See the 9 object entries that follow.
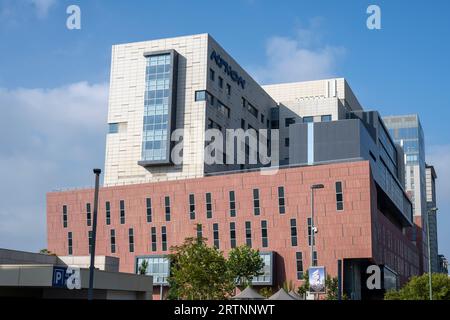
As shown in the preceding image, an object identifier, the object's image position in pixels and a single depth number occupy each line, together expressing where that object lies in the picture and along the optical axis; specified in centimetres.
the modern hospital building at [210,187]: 7800
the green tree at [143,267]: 7809
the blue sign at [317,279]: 3275
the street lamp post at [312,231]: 4375
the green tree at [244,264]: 6750
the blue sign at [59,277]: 3073
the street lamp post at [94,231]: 2413
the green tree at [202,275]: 5553
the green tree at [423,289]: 6353
